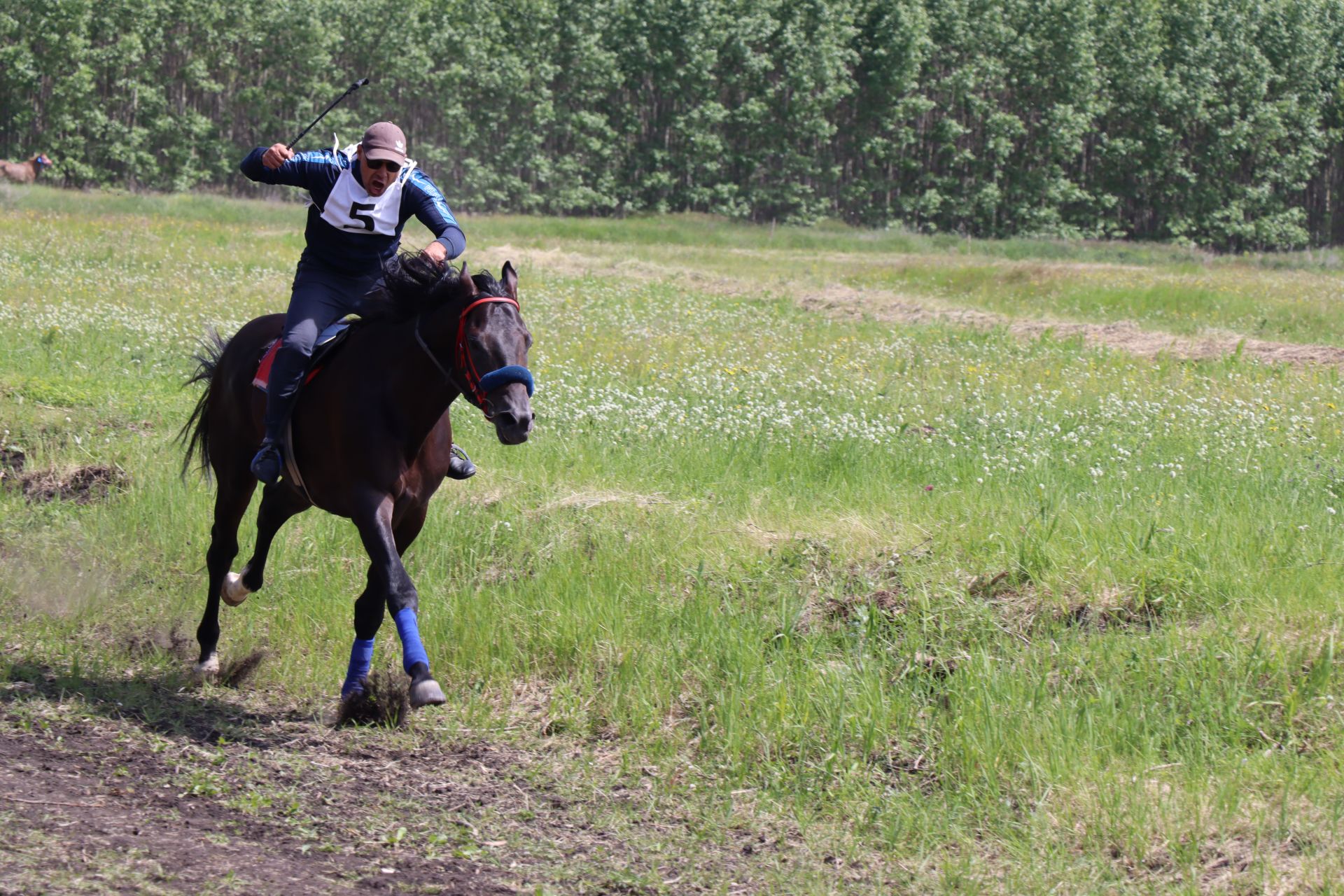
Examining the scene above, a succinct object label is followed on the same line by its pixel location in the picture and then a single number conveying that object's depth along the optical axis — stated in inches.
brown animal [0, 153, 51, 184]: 3464.6
